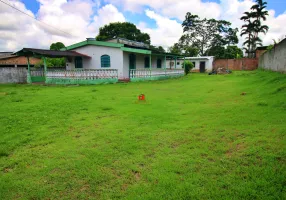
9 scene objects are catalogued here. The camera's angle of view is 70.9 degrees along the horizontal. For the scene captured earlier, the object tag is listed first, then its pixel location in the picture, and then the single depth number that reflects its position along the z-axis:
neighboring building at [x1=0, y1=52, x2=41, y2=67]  23.32
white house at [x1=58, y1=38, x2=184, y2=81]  15.95
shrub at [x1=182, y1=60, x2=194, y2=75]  26.46
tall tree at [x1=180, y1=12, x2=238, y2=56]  46.03
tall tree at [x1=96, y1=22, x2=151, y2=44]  45.92
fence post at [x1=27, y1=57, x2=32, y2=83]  16.06
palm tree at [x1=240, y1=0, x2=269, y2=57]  35.88
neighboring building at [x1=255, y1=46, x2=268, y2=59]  27.63
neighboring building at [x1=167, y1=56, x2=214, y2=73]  31.44
